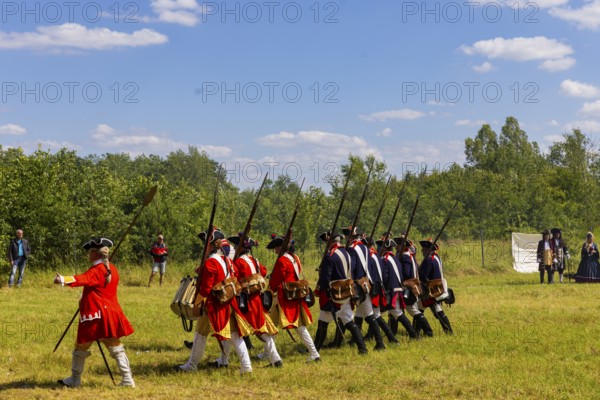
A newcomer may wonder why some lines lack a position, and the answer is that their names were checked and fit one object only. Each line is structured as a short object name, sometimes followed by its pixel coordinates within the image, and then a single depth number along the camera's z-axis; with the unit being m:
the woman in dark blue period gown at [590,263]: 23.09
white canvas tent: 29.43
